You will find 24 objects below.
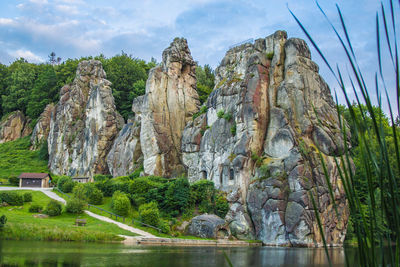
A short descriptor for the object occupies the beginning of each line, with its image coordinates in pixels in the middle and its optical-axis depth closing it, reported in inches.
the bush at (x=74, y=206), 1723.7
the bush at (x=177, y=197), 1881.2
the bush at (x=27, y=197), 1861.5
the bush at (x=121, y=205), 1812.3
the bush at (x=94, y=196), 1987.0
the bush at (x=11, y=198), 1796.3
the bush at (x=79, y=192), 1836.9
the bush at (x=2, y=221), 1227.9
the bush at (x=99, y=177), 2365.5
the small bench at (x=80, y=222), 1525.6
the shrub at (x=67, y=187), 2204.7
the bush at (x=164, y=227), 1660.3
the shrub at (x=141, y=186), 1985.7
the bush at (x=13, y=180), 2434.8
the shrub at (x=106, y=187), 2117.4
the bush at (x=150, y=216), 1690.5
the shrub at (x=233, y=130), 2057.1
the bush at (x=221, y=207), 1873.8
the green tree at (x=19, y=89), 3801.7
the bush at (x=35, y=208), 1727.4
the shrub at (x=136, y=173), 2324.1
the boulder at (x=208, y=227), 1696.4
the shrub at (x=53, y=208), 1674.5
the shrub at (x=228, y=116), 2114.1
